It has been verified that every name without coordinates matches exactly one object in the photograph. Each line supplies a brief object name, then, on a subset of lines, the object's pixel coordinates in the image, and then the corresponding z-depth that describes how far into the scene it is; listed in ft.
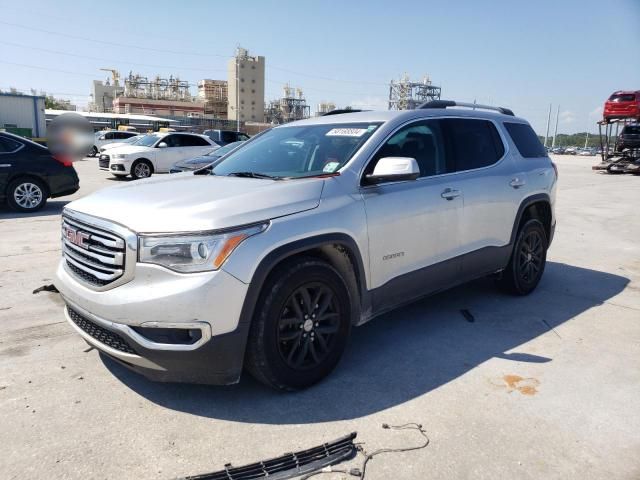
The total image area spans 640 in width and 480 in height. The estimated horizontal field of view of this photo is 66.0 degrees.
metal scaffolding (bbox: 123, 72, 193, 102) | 418.31
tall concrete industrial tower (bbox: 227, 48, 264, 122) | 426.51
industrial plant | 381.60
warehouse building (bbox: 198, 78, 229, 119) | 440.04
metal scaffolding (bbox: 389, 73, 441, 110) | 281.13
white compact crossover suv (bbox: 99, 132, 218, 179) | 52.95
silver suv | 8.87
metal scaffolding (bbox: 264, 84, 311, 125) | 461.37
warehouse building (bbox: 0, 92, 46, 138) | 117.51
